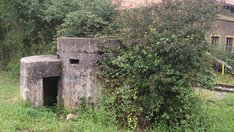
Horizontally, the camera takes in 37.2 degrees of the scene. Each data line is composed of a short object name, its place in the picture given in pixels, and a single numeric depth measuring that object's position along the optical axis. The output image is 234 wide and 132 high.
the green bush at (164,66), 7.79
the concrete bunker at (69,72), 8.97
